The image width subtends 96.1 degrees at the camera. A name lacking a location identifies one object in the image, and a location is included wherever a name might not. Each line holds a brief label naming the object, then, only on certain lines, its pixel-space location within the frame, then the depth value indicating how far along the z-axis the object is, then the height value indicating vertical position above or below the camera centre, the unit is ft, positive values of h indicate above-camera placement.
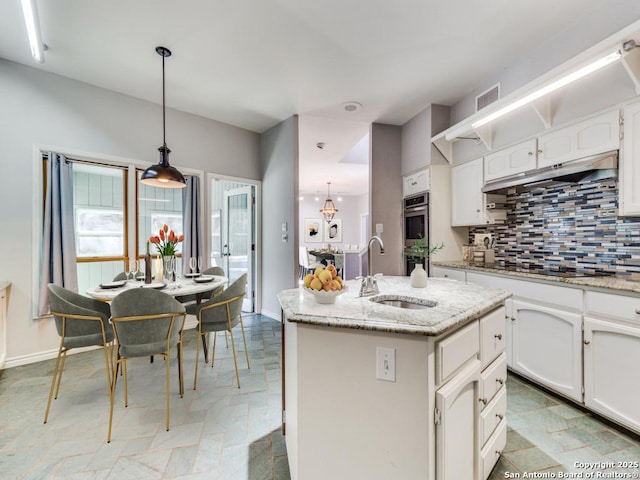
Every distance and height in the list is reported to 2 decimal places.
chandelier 26.50 +2.69
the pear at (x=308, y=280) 4.52 -0.66
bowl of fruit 4.41 -0.75
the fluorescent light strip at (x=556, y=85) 5.72 +3.52
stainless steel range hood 6.52 +1.60
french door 15.01 +0.17
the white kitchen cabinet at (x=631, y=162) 6.07 +1.60
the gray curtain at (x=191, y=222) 12.34 +0.75
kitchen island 3.41 -1.93
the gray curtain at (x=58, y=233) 9.30 +0.23
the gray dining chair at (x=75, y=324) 6.39 -1.95
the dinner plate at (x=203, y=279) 8.75 -1.22
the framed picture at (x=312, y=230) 32.94 +0.99
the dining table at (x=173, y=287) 6.86 -1.29
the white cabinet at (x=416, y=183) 11.64 +2.39
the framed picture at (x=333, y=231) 33.42 +0.87
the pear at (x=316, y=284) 4.42 -0.70
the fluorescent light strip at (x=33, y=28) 5.71 +4.67
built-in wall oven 11.59 +0.78
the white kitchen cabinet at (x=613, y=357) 5.44 -2.40
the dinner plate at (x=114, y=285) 7.47 -1.20
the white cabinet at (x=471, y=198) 9.93 +1.41
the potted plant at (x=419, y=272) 5.86 -0.70
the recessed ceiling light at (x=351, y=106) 11.47 +5.37
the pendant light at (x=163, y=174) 8.29 +1.93
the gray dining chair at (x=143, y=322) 5.93 -1.76
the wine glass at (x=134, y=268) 8.51 -0.85
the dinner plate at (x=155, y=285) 7.61 -1.24
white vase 5.89 -0.82
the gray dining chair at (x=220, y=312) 7.80 -2.00
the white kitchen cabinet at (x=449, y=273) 9.62 -1.24
